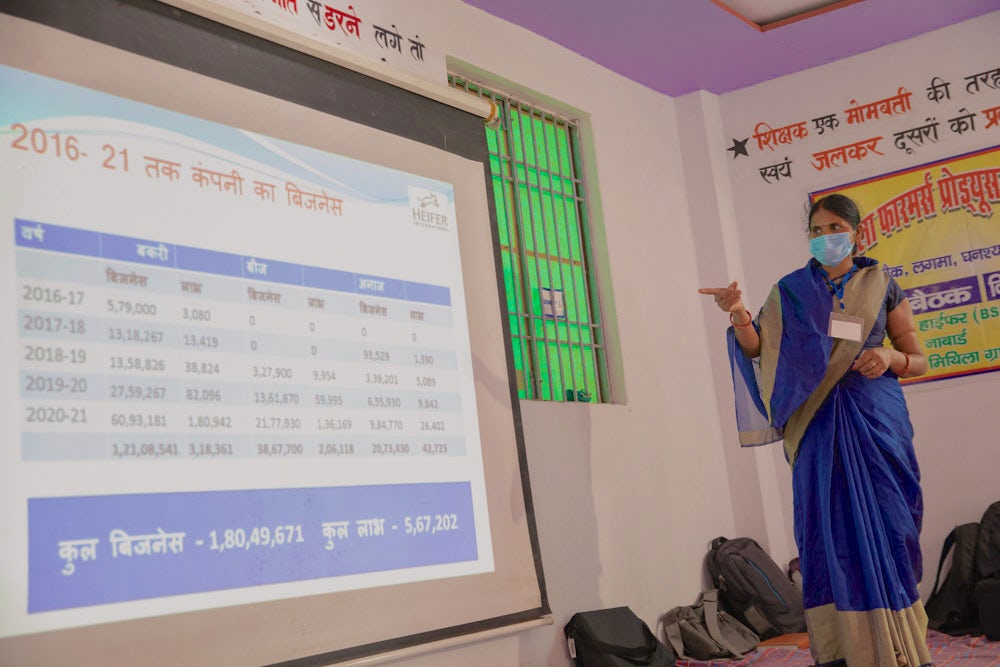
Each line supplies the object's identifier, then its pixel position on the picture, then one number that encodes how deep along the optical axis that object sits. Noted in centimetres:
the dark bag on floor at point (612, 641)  316
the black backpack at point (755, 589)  381
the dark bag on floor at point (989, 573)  345
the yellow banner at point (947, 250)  411
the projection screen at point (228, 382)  170
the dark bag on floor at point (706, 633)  357
